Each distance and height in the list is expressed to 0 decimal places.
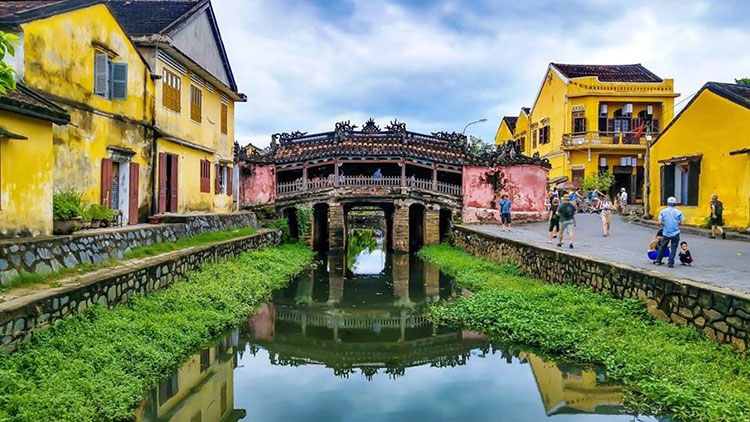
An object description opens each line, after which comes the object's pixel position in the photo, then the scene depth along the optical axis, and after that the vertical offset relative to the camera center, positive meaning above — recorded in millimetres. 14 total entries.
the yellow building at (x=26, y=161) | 7807 +687
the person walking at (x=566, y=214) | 13234 -65
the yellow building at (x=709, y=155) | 15586 +1833
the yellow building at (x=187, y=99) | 14906 +3461
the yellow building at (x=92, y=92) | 10061 +2449
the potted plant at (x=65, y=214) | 9461 -128
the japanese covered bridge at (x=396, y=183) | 25328 +1282
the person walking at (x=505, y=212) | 20688 -28
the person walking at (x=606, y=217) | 16719 -147
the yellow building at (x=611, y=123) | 31203 +5189
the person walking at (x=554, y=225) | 14659 -368
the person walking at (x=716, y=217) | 15414 -103
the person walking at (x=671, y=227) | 9672 -254
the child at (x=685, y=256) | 10055 -796
